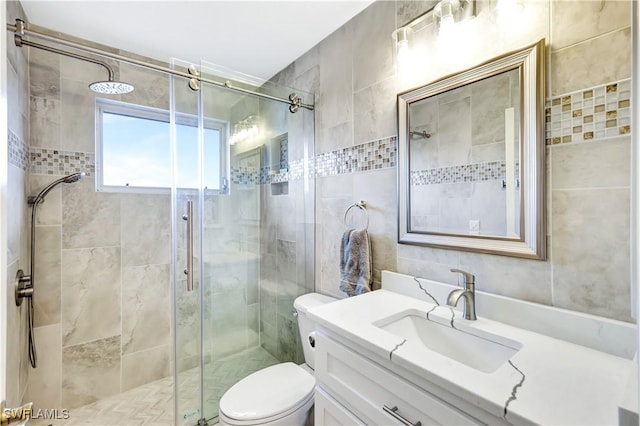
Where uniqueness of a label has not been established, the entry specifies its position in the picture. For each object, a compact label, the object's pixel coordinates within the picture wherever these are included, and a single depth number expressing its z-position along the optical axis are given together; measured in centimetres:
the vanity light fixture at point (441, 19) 121
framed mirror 103
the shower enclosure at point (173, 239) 171
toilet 131
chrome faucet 108
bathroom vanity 67
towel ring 164
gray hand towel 154
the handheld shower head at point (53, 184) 175
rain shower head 163
